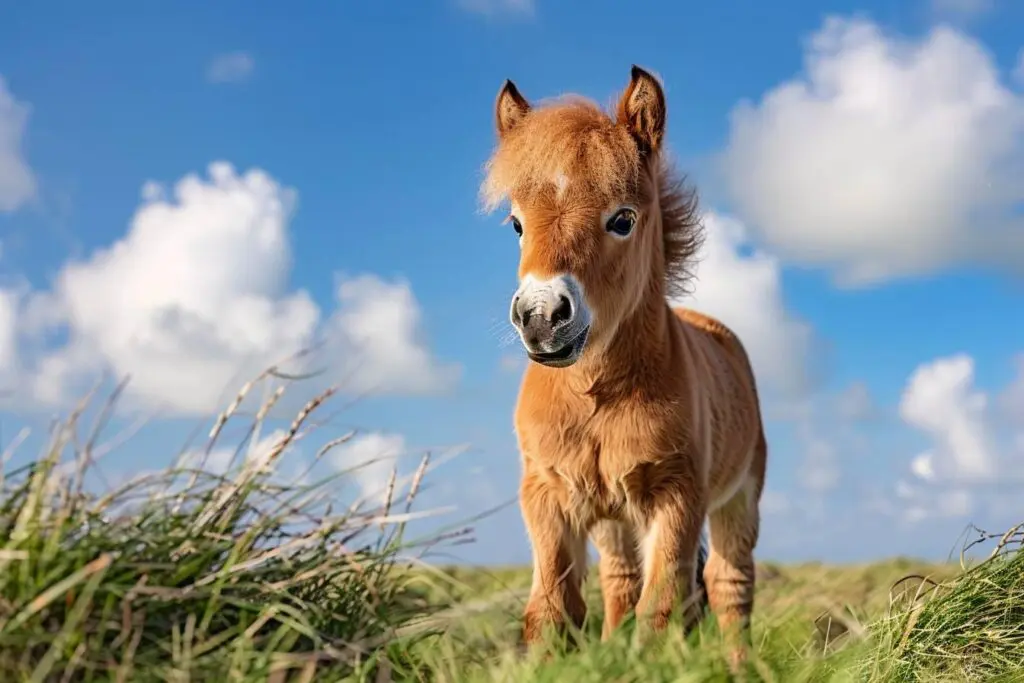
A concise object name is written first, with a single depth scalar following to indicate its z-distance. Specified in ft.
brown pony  14.79
